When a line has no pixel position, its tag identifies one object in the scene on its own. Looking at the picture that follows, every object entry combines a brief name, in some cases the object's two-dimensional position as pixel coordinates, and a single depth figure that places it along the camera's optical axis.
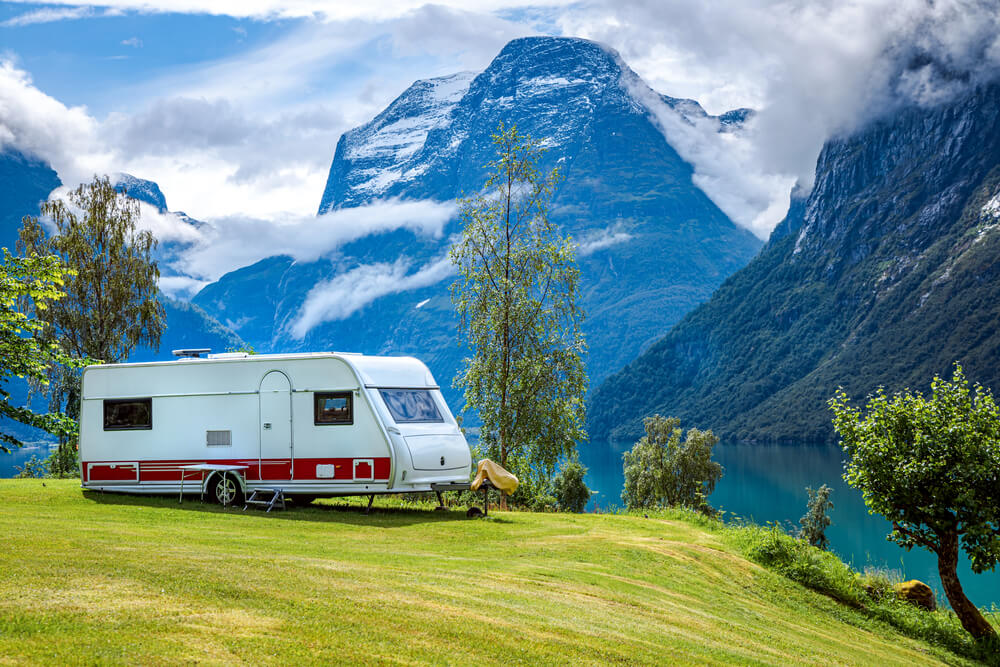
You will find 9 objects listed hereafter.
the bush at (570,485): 73.38
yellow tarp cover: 19.56
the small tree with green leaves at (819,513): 78.45
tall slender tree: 27.84
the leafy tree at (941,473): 17.58
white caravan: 18.16
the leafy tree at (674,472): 72.69
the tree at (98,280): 39.88
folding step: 18.61
